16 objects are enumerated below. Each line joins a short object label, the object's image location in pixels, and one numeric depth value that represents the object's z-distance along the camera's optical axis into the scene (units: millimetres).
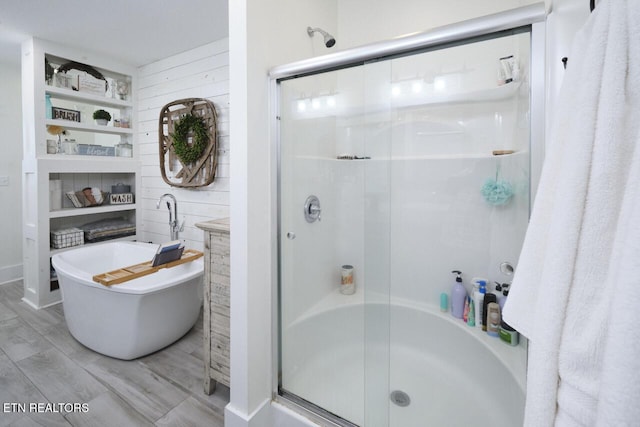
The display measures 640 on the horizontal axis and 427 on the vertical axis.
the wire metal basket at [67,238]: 2879
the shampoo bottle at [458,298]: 1806
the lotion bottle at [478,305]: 1698
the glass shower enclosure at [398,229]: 1440
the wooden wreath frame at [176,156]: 2730
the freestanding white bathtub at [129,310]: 1911
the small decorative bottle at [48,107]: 2771
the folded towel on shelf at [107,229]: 3117
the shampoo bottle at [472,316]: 1720
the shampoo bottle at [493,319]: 1591
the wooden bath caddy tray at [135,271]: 1903
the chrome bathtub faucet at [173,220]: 3031
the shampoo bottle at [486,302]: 1670
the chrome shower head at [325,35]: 1644
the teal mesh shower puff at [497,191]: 1567
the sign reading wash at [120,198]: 3311
